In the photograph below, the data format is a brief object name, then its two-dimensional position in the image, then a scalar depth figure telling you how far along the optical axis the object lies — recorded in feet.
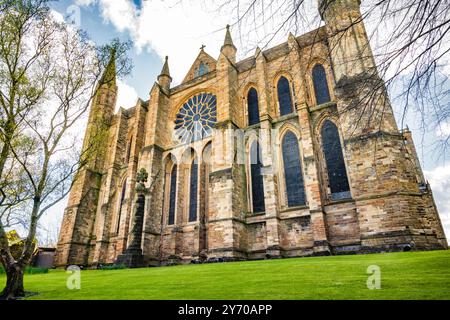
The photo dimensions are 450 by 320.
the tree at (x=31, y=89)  21.97
